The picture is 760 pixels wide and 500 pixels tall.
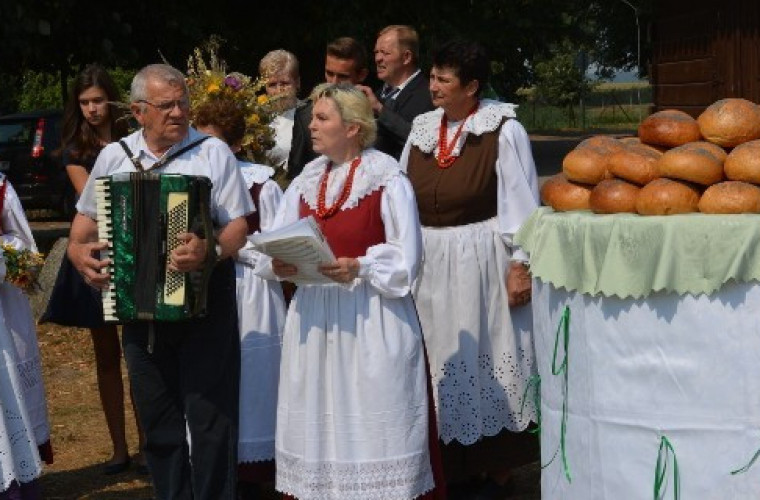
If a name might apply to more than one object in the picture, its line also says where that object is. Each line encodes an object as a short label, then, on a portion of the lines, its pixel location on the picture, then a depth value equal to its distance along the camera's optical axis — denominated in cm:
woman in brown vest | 615
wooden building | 1244
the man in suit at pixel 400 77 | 709
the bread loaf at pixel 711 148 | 464
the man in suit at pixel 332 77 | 711
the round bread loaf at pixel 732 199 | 445
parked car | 1997
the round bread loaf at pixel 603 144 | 497
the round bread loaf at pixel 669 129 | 485
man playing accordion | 549
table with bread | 443
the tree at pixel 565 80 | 5294
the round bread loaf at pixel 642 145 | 491
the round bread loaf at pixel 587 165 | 494
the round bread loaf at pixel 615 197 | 469
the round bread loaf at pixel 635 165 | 473
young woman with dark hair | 716
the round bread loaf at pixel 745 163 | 450
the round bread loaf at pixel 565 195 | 494
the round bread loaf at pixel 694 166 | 457
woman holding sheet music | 545
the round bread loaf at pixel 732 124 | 472
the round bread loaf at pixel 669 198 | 454
